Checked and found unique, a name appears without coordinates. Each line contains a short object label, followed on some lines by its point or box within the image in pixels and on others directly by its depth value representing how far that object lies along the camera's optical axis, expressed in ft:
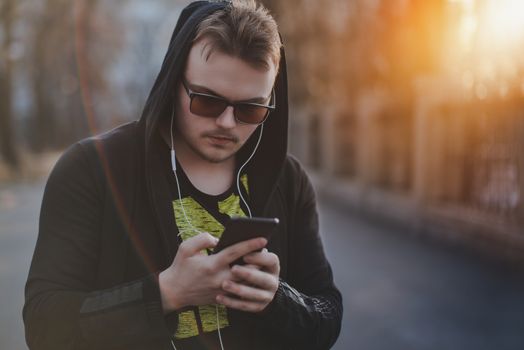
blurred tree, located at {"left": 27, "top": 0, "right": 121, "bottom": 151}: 95.55
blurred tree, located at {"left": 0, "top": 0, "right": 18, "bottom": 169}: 78.74
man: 5.75
